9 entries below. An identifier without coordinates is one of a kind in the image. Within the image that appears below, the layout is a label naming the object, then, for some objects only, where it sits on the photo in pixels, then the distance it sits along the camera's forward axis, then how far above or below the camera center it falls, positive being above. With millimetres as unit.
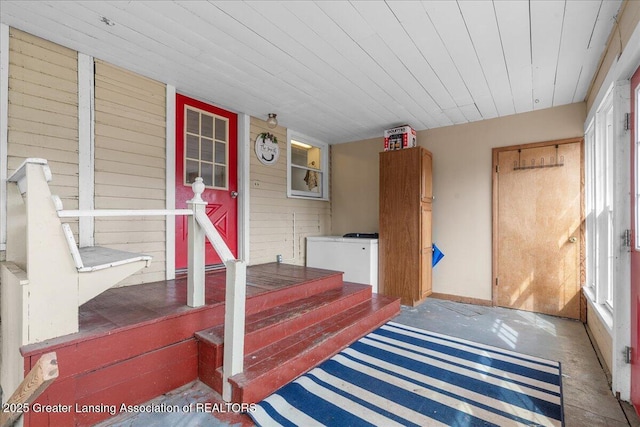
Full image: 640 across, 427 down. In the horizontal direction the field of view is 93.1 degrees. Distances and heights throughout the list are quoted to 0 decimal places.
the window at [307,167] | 4583 +763
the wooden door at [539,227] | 3369 -145
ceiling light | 3766 +1166
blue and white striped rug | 1682 -1130
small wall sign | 4012 +898
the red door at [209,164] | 3246 +583
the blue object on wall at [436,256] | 4191 -572
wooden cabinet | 3830 -129
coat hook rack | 3439 +603
